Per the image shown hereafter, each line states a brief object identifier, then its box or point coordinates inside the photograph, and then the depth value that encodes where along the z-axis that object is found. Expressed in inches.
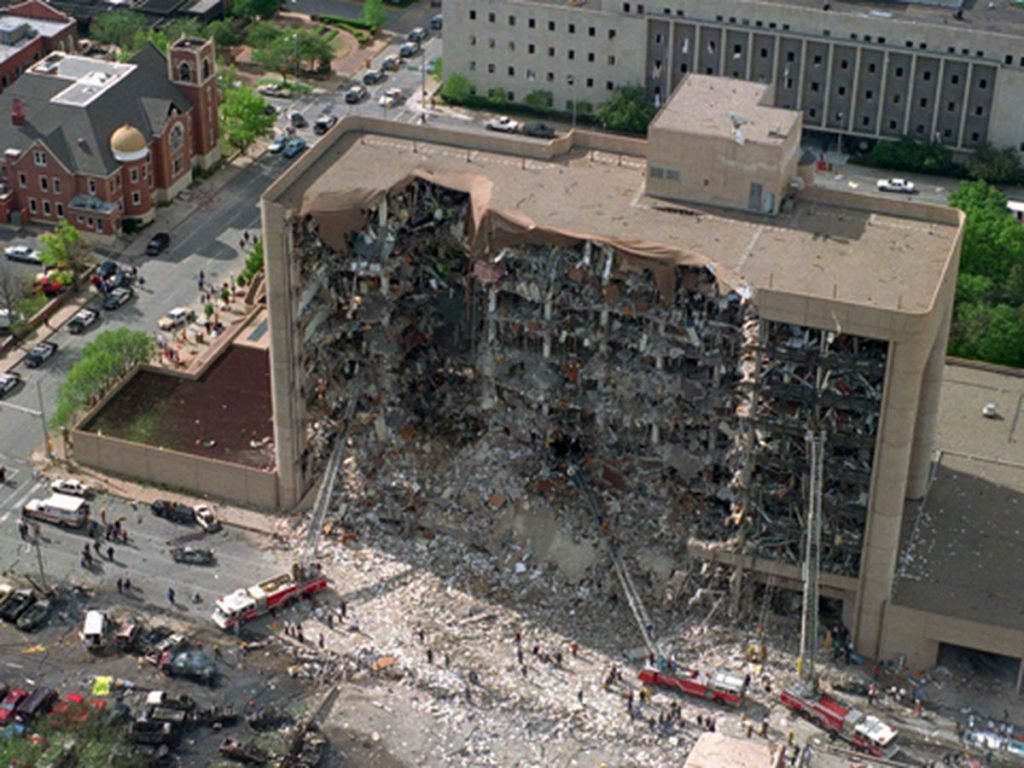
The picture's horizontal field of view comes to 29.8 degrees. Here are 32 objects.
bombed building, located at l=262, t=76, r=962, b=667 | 4707.2
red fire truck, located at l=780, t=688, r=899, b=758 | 4603.8
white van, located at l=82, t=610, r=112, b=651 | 4918.8
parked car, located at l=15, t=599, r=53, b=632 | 4980.3
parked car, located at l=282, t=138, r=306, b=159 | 7711.6
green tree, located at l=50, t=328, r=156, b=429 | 5753.0
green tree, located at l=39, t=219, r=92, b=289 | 6599.4
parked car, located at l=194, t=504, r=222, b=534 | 5364.2
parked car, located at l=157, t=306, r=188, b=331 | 6378.0
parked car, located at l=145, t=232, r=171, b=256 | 6909.5
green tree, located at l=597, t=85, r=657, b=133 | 7696.9
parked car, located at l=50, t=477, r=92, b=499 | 5477.4
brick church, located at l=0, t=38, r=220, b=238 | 6929.1
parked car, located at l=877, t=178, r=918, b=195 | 7377.0
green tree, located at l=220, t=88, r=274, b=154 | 7514.8
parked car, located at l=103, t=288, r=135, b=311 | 6530.5
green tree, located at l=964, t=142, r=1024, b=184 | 7357.3
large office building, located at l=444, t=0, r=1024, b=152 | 7372.1
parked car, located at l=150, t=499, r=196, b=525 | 5408.5
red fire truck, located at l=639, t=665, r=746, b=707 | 4731.8
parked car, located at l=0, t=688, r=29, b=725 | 4640.8
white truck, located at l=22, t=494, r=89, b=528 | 5349.4
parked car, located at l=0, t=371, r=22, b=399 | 6013.8
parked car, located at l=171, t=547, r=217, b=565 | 5246.1
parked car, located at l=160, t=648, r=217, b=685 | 4813.0
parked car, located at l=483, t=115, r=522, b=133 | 7819.9
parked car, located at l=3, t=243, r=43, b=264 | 6811.0
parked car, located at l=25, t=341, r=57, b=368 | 6161.4
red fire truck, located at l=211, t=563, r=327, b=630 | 4980.3
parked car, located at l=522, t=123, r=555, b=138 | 7810.0
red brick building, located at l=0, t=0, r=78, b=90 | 7760.8
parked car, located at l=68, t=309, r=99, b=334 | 6378.0
